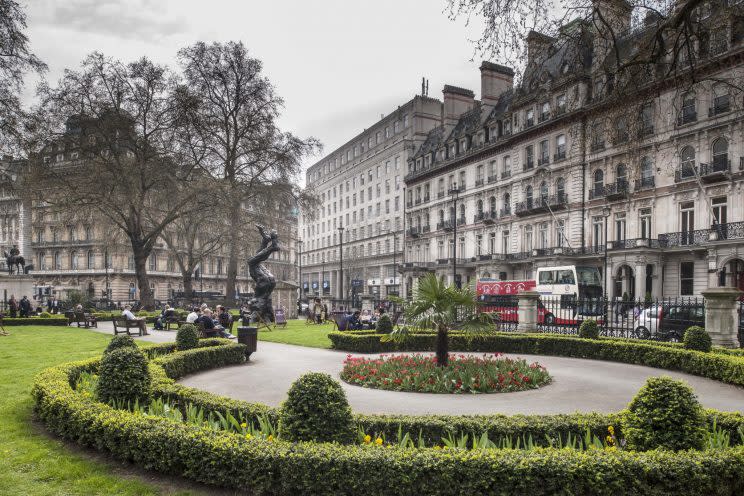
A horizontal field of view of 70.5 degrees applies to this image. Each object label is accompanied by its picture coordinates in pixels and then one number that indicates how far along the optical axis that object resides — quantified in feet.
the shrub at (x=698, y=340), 45.32
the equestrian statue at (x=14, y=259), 117.94
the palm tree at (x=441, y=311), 37.14
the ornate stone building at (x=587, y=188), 44.86
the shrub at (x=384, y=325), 62.49
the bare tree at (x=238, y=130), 124.16
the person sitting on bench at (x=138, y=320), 77.00
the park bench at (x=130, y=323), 74.41
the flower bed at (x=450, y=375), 35.60
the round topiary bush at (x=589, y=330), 57.98
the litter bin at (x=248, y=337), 52.70
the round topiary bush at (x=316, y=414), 18.81
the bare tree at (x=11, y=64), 57.47
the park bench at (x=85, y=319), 95.55
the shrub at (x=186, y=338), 49.01
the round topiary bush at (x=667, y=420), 18.29
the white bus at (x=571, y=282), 106.32
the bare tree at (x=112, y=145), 101.04
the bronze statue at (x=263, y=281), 92.99
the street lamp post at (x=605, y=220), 113.80
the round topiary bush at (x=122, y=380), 25.44
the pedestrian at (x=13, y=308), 101.24
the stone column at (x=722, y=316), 49.14
